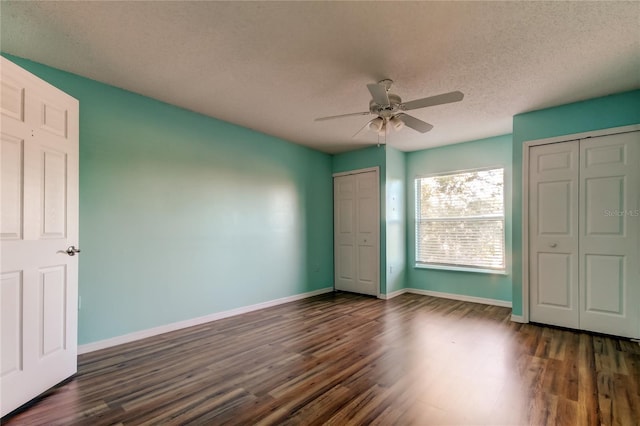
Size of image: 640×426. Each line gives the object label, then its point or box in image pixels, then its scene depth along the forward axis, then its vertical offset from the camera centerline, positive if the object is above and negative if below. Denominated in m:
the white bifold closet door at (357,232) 5.14 -0.32
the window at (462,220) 4.64 -0.10
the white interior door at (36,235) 1.91 -0.15
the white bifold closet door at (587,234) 3.12 -0.21
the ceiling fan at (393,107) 2.42 +0.96
